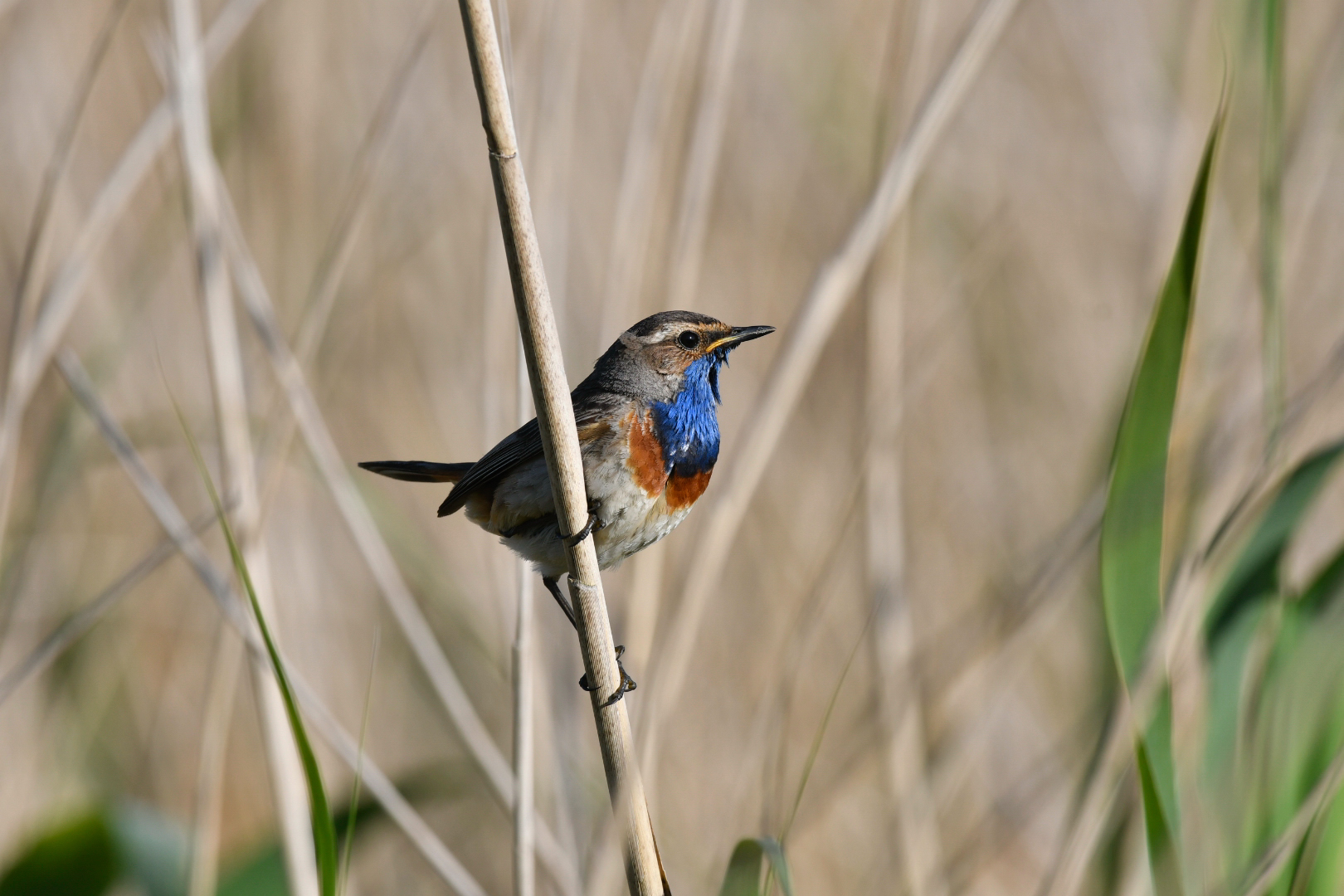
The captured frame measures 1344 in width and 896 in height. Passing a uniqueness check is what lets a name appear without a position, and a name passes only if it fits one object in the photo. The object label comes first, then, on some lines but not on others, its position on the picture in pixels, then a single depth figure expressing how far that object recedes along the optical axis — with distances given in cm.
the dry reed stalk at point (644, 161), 503
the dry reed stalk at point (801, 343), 438
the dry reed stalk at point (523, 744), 365
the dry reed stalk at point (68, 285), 477
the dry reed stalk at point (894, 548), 509
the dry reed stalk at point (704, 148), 492
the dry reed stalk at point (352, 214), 459
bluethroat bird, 447
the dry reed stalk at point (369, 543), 467
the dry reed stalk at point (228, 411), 443
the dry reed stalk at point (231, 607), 411
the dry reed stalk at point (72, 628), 452
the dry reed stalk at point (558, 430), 258
